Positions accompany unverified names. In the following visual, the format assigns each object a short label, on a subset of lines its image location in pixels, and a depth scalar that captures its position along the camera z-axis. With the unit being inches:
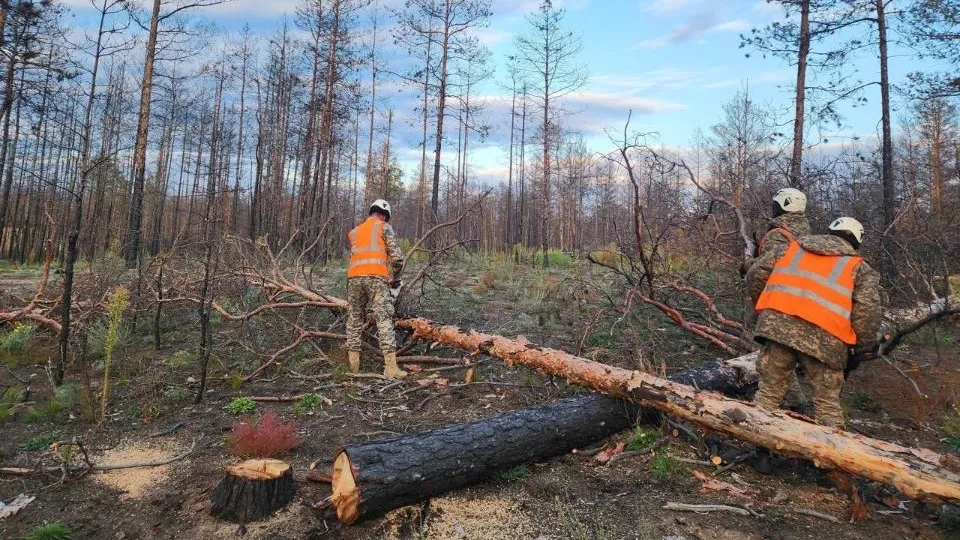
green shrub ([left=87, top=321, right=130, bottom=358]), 244.8
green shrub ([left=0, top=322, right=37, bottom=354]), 233.1
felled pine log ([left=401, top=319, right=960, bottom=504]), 101.3
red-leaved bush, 139.4
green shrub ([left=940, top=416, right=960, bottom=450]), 157.5
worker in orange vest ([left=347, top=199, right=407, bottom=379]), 231.3
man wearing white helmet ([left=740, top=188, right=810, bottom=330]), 166.4
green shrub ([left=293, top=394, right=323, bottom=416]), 185.5
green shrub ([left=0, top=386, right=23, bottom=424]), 173.2
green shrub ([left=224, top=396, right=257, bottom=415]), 183.6
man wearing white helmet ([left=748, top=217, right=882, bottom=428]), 134.1
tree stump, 109.0
